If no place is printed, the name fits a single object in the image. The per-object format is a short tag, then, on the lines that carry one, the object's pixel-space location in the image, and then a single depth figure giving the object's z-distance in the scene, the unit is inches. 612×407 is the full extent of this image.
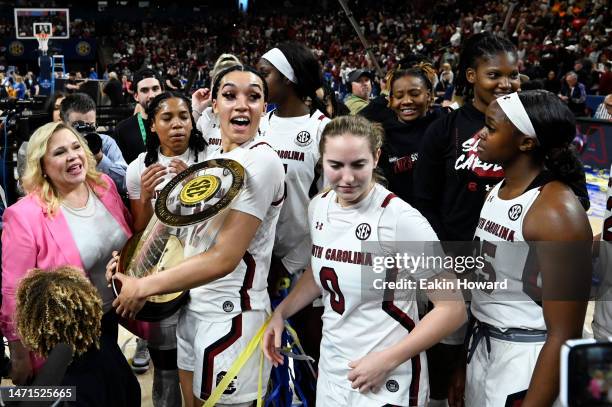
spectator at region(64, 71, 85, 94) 583.3
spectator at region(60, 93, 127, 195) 141.4
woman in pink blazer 92.5
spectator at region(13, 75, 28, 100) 720.6
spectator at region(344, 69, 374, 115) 231.9
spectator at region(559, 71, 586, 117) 420.8
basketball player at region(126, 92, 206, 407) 104.2
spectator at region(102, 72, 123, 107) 508.4
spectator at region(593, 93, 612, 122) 364.5
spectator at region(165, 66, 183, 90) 473.7
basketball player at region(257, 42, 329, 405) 113.7
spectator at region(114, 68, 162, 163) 176.9
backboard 1026.4
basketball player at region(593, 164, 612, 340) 86.0
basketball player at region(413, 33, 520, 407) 98.1
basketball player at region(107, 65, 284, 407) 77.7
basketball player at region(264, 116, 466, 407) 74.0
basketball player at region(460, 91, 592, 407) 67.6
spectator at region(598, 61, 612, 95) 438.6
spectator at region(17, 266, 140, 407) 75.9
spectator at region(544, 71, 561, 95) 466.3
